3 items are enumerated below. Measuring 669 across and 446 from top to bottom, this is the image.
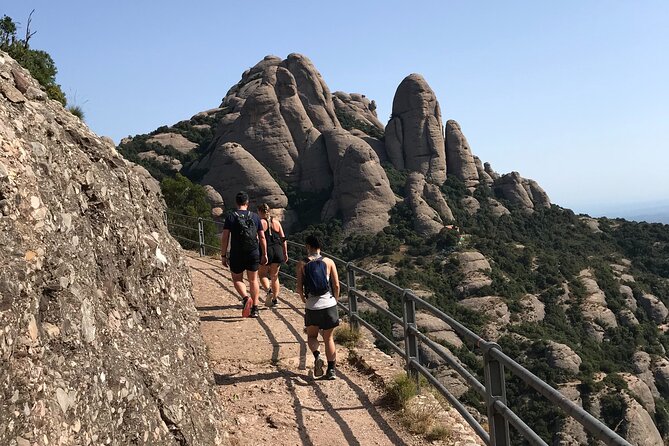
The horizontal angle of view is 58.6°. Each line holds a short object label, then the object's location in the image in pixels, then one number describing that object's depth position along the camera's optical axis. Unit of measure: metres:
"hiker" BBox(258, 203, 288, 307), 10.46
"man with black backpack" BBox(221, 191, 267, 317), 9.45
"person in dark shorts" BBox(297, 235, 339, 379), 7.37
